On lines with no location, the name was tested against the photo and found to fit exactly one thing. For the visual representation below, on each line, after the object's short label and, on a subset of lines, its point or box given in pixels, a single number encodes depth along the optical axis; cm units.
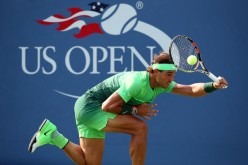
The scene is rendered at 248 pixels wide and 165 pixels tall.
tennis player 1397
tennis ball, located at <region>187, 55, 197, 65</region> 1402
